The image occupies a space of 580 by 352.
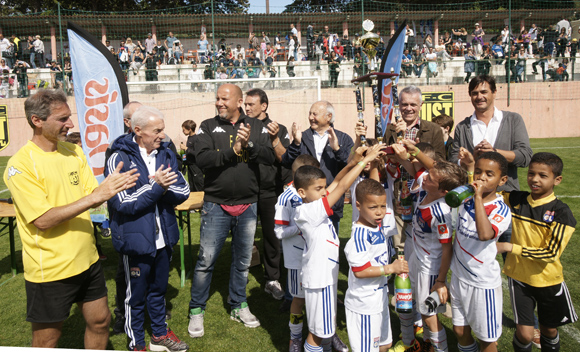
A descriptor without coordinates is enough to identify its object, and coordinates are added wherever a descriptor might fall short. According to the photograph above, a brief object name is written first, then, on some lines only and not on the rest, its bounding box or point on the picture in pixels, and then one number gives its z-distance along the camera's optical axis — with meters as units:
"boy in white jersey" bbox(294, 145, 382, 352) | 2.83
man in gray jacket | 3.45
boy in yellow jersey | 2.78
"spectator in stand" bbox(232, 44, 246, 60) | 16.79
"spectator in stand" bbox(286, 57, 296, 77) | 15.83
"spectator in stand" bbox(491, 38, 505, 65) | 17.94
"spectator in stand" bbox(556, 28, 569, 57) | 18.20
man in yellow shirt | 2.44
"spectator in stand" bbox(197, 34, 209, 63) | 16.25
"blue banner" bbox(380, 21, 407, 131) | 6.16
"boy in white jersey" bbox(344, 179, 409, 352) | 2.64
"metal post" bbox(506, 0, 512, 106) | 16.96
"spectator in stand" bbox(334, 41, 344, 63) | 16.52
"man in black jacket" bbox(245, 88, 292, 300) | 4.42
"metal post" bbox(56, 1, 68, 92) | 14.97
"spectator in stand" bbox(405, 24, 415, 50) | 19.25
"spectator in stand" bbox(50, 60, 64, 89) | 15.04
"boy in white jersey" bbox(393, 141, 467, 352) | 2.83
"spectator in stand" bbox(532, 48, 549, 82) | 17.39
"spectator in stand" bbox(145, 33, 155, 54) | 18.34
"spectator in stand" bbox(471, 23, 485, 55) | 20.31
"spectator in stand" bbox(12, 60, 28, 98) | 15.50
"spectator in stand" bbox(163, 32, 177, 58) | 18.41
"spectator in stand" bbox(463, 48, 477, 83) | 16.98
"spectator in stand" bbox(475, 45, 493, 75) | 16.90
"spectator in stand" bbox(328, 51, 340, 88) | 16.27
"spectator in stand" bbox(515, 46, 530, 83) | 17.12
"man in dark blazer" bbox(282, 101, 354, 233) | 3.86
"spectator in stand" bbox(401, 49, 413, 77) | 17.08
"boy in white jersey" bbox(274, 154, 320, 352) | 3.38
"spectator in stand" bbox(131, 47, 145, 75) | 16.94
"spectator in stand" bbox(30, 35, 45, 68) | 16.64
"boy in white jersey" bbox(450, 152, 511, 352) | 2.67
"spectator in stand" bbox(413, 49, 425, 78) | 17.06
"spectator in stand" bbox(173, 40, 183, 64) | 17.62
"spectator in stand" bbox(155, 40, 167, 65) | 16.88
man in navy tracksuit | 3.05
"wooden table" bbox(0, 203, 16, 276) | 4.57
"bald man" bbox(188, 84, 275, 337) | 3.65
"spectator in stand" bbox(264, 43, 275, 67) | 17.71
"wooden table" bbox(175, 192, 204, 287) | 4.42
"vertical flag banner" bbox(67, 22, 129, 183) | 5.65
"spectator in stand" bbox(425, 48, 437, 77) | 16.98
